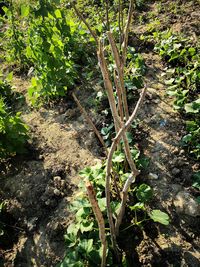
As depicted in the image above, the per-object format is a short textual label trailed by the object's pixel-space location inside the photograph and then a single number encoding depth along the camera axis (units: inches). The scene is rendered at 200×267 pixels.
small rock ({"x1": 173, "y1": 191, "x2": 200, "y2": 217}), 65.6
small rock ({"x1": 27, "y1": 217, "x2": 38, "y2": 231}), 71.6
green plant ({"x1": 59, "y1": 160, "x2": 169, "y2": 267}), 55.6
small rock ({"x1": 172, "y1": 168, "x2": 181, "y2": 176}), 73.2
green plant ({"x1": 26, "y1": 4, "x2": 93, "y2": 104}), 89.9
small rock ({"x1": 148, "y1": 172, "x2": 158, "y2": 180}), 73.7
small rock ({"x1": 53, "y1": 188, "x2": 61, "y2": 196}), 75.8
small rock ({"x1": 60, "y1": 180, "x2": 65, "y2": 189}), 77.5
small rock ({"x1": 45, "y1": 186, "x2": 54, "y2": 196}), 76.3
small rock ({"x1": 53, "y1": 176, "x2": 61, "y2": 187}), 78.3
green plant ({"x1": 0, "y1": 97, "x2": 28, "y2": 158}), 80.8
